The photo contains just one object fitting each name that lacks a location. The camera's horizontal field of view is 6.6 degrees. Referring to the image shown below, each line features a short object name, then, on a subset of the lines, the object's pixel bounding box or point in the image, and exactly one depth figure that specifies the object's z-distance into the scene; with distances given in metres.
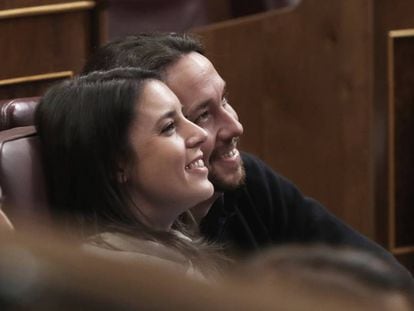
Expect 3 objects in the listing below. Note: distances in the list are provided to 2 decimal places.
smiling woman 4.34
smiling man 4.53
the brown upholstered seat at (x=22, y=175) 4.34
